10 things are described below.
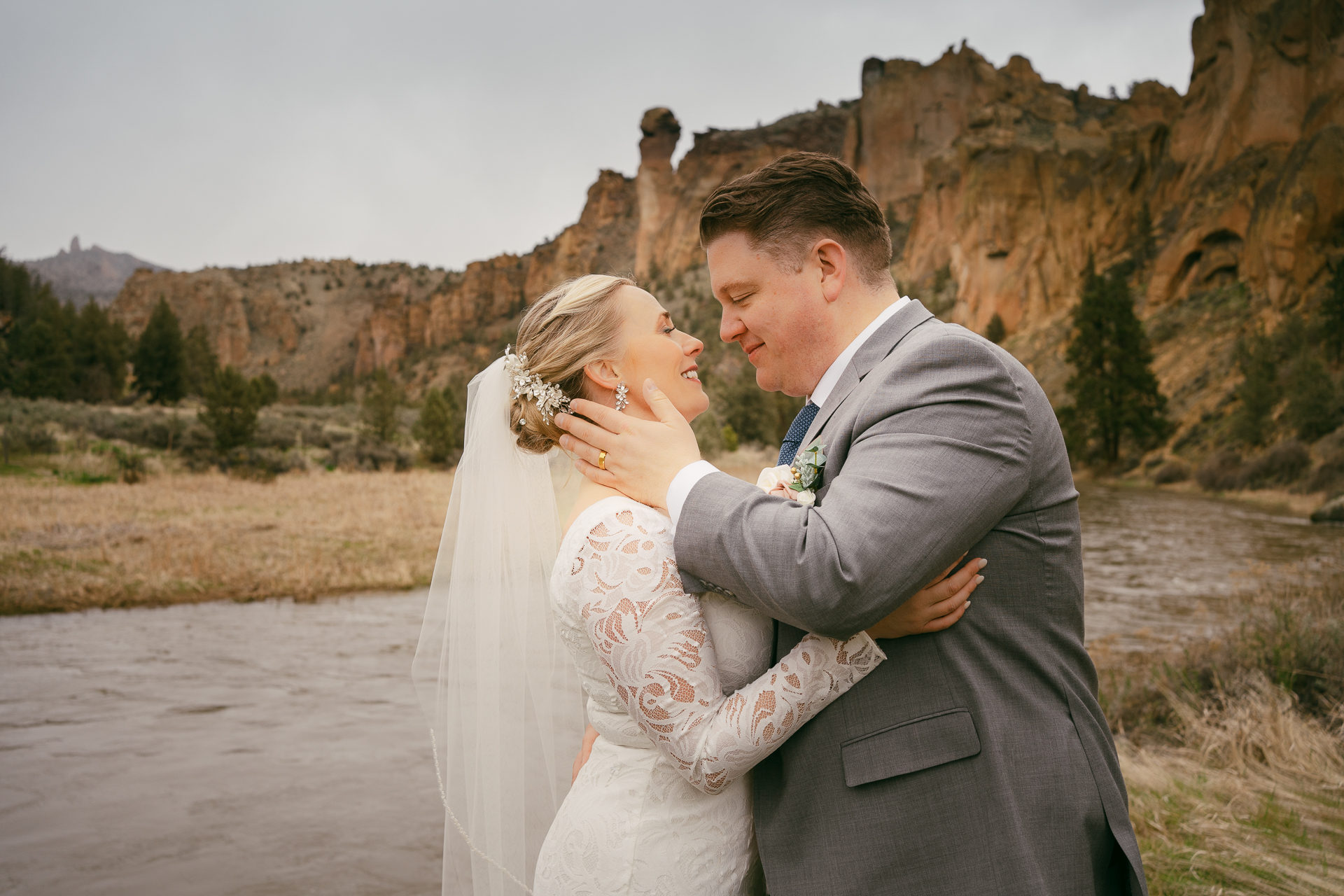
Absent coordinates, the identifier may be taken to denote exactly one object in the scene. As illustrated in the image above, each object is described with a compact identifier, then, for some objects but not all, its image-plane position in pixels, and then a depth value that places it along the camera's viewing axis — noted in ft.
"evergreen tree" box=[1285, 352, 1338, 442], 80.94
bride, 5.89
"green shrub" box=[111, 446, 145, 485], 67.36
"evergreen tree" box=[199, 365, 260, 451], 80.94
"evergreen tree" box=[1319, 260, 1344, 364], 88.69
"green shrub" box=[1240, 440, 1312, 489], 78.12
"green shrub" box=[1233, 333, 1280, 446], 88.43
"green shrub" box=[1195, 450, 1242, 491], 85.66
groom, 4.97
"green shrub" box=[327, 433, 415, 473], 95.76
